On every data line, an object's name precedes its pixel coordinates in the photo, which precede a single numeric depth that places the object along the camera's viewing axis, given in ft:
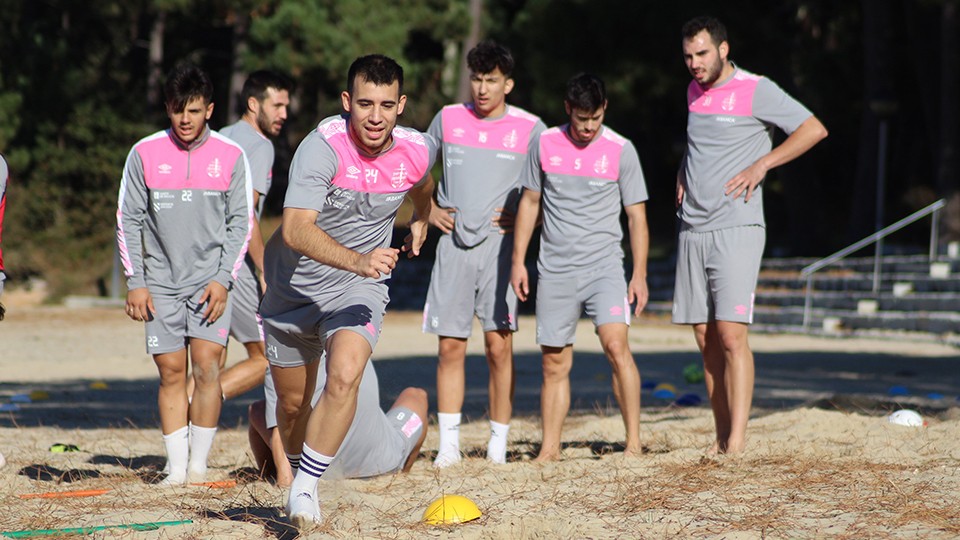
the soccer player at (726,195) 44.88
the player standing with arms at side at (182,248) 41.27
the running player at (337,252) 32.73
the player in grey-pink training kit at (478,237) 46.93
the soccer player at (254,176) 47.39
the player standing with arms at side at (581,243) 45.68
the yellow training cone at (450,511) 32.40
